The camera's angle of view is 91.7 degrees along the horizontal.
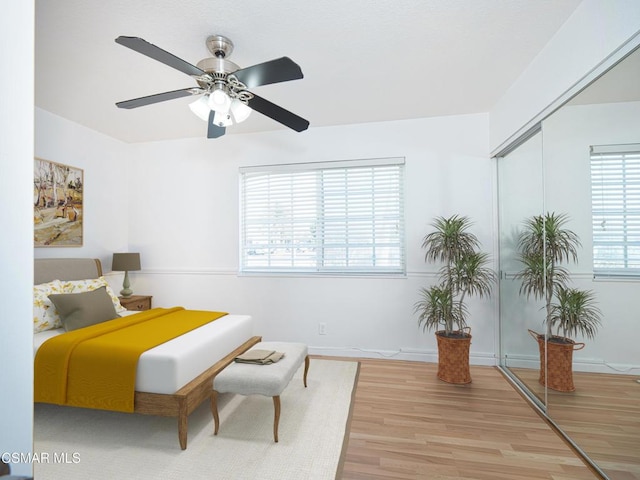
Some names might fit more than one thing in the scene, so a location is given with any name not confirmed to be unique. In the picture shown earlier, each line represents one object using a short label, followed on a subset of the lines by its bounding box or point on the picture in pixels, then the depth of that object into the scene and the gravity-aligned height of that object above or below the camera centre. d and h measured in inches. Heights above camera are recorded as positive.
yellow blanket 78.4 -33.3
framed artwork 127.0 +16.2
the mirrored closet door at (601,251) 60.2 -2.3
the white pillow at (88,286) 116.7 -17.6
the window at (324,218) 144.5 +11.4
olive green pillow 101.9 -22.9
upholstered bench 79.4 -36.3
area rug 69.8 -51.8
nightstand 147.1 -29.5
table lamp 149.4 -11.0
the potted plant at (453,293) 114.9 -19.9
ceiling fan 65.3 +37.6
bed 77.9 -34.8
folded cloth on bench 88.4 -33.8
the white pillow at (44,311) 100.8 -23.1
